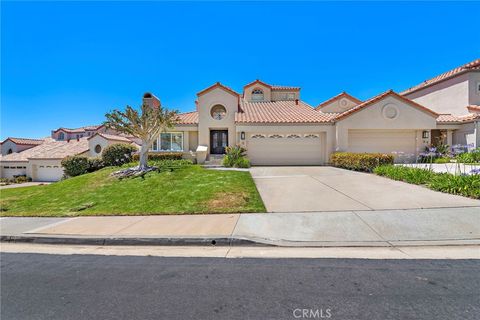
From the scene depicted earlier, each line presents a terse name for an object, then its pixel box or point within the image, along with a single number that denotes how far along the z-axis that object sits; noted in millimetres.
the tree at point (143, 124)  11312
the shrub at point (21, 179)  26438
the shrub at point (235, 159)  14953
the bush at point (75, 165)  17328
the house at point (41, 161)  26295
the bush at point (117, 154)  16516
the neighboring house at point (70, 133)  41938
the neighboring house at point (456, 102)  16562
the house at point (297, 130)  15977
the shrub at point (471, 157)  13203
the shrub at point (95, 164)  17500
